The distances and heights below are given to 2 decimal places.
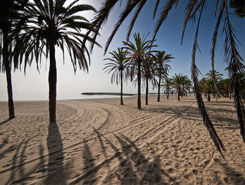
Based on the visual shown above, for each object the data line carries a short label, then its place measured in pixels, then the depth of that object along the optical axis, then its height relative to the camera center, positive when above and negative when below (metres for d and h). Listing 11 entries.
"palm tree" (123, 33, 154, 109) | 11.80 +4.63
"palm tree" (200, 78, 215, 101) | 18.81 +1.29
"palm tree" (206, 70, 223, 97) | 21.21 +3.50
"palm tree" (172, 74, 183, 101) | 25.08 +2.87
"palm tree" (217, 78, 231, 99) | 17.19 +1.01
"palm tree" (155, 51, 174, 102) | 18.24 +6.08
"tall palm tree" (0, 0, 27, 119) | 5.54 +3.08
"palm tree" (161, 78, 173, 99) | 28.17 +2.23
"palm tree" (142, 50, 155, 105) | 11.78 +2.93
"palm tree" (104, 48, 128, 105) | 16.11 +5.10
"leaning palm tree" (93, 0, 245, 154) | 1.86 +1.37
